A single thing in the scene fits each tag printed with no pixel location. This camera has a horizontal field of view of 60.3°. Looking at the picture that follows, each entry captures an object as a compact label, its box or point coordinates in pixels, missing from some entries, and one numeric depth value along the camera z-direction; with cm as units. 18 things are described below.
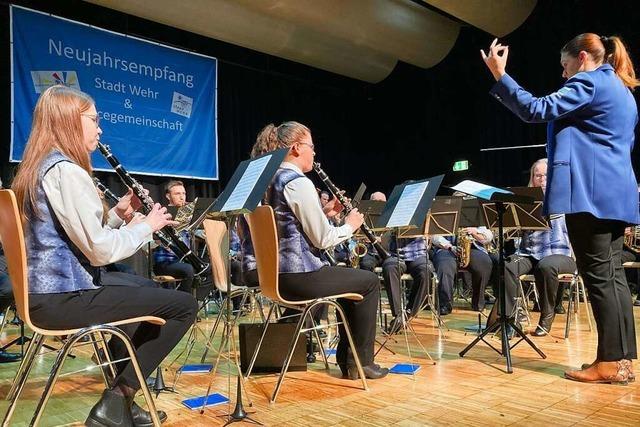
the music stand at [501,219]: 289
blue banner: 601
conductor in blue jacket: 263
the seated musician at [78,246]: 187
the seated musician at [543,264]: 406
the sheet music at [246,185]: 208
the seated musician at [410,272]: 463
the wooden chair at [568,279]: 403
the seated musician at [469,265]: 491
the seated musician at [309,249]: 265
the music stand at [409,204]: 299
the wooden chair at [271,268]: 251
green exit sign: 925
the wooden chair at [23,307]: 177
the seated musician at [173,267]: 469
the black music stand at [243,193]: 205
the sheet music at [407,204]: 304
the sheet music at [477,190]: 288
